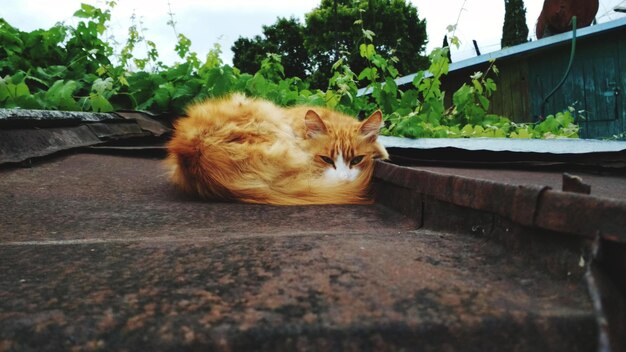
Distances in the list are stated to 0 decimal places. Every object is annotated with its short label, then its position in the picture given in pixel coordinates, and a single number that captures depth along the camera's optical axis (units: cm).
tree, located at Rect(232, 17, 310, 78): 2284
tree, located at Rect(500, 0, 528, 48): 1519
